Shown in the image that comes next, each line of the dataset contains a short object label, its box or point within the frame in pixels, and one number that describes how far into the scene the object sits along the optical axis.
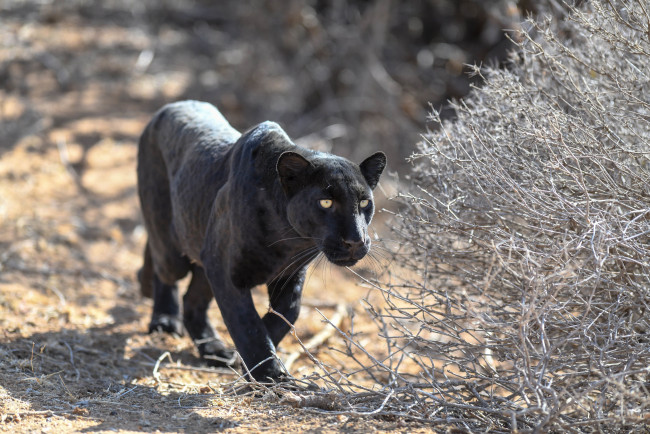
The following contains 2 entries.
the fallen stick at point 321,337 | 9.98
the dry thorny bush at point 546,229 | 6.24
